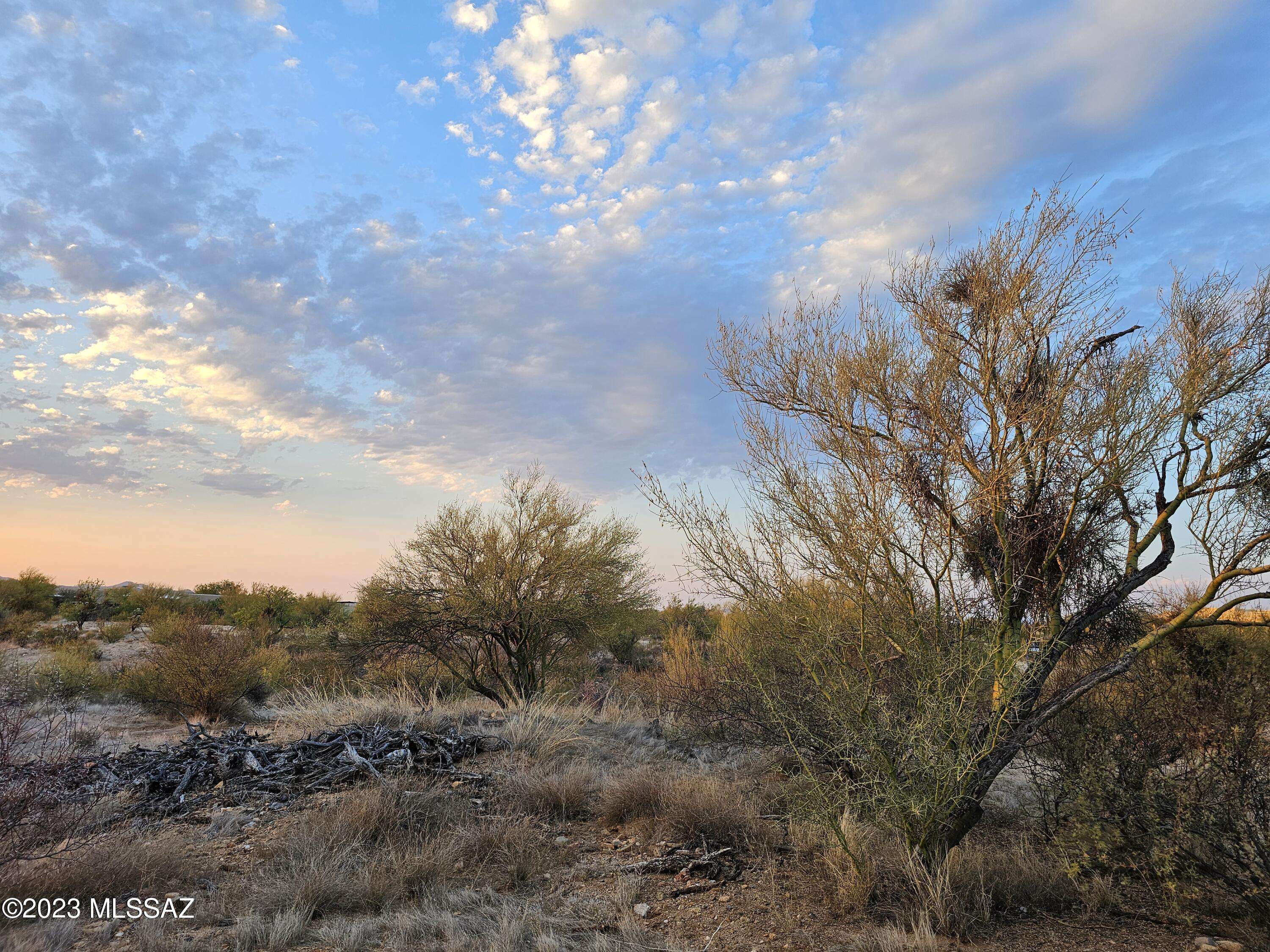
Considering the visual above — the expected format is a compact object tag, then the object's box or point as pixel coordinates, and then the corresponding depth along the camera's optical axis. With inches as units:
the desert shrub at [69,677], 521.0
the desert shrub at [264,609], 1071.0
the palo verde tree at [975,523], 205.9
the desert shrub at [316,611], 1115.3
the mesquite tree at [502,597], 619.8
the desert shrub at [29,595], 1171.3
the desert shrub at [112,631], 1018.7
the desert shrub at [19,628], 960.3
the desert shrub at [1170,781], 188.5
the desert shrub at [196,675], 542.9
